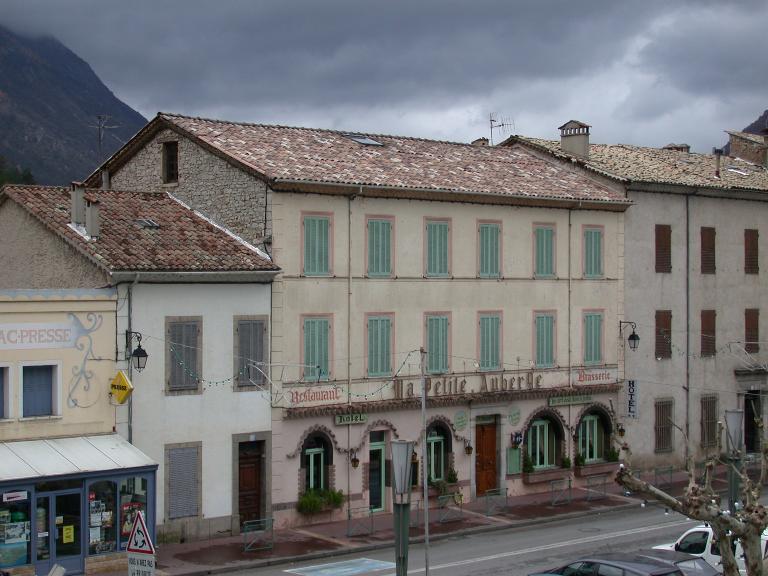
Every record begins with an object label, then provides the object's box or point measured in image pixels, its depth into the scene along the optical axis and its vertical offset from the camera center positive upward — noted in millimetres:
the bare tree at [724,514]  16562 -2566
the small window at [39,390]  28766 -1520
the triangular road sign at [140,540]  18406 -3148
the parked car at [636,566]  22516 -4443
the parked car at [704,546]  26597 -4841
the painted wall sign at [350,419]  34969 -2671
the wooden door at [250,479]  33219 -4089
